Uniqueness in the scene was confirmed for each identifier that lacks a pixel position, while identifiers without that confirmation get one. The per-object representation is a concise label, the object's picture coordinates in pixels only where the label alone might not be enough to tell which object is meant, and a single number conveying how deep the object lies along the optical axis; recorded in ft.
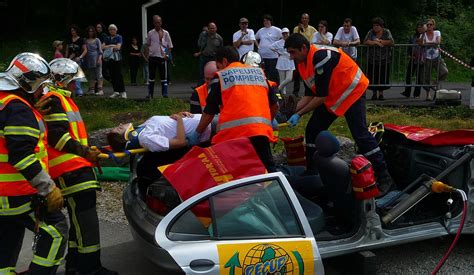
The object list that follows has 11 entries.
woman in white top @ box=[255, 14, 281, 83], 35.17
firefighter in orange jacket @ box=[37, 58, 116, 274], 12.73
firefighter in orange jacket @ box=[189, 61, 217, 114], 18.06
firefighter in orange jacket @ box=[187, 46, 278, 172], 14.28
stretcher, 13.78
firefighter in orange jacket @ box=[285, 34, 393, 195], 16.52
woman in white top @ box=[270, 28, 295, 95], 34.73
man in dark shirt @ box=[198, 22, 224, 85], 37.55
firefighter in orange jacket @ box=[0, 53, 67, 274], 11.11
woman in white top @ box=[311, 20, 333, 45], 35.66
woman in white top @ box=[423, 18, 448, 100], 33.96
